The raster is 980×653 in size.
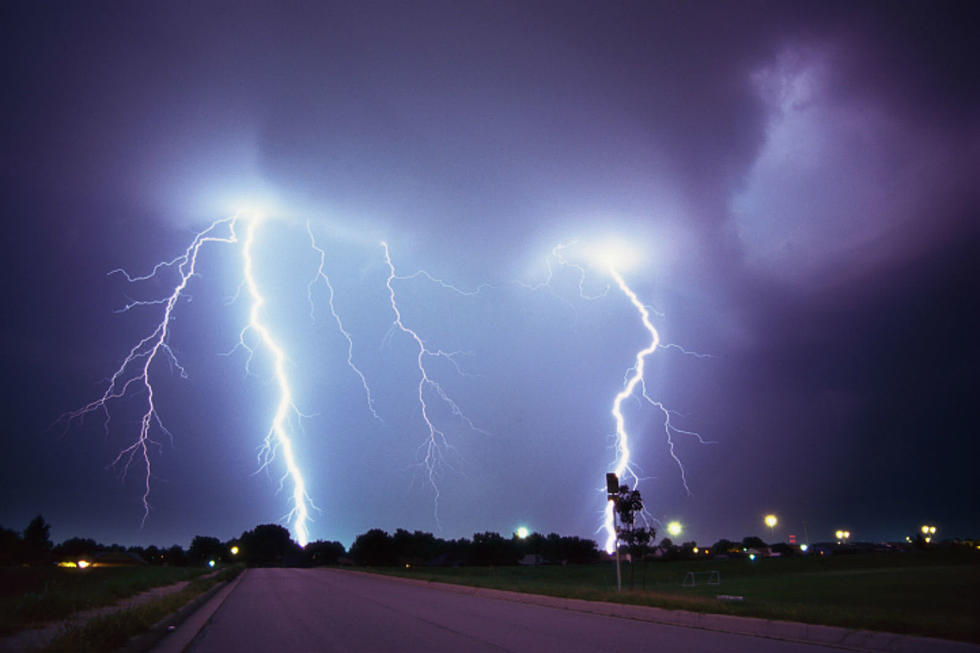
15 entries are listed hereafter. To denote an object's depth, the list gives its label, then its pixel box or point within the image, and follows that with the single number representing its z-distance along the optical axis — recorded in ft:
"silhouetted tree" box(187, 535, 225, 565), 447.96
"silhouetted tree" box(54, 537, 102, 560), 330.81
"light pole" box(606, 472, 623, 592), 51.24
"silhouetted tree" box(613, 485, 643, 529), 62.54
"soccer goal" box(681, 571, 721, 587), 111.47
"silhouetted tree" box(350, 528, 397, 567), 327.47
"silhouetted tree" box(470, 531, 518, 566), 296.71
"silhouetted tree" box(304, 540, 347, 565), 400.96
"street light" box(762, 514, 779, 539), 197.56
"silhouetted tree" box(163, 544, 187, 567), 409.49
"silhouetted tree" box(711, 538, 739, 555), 434.67
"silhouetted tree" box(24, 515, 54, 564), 345.31
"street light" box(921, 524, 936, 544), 268.41
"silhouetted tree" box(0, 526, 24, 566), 184.92
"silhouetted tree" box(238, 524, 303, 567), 428.89
